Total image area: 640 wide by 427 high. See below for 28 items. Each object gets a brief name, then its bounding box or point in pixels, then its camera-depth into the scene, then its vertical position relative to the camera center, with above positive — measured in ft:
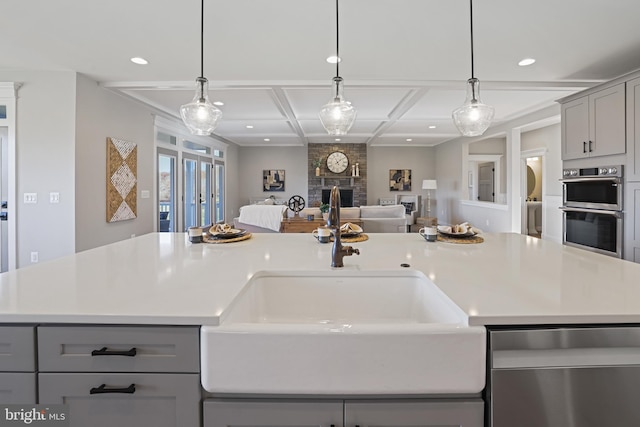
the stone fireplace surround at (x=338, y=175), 31.53 +3.32
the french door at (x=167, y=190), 19.04 +1.05
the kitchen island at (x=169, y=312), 2.75 -0.89
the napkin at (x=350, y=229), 6.86 -0.45
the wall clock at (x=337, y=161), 31.45 +4.42
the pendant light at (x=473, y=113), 7.26 +2.20
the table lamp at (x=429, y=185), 29.01 +2.01
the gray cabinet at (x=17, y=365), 2.76 -1.33
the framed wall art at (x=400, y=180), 32.76 +2.76
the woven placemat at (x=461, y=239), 6.43 -0.62
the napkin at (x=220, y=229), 6.84 -0.45
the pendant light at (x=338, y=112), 7.31 +2.21
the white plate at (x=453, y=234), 6.58 -0.51
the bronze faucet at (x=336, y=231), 4.26 -0.30
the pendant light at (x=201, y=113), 7.32 +2.22
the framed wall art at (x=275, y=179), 32.72 +2.80
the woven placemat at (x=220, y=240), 6.59 -0.65
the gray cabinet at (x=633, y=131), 10.02 +2.37
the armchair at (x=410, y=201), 29.86 +0.63
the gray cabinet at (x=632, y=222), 10.01 -0.44
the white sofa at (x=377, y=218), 17.79 -0.56
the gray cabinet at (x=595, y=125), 10.66 +2.97
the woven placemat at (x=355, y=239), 6.54 -0.63
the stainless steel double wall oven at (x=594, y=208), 10.64 -0.02
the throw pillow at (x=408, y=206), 29.56 +0.15
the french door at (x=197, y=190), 22.61 +1.30
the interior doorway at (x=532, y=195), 24.18 +1.04
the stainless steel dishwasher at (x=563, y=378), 2.64 -1.38
